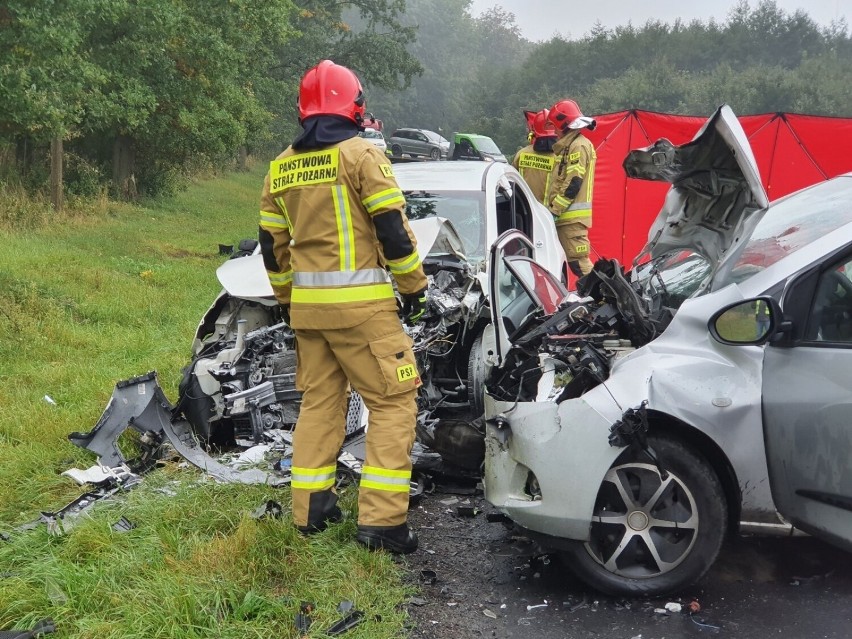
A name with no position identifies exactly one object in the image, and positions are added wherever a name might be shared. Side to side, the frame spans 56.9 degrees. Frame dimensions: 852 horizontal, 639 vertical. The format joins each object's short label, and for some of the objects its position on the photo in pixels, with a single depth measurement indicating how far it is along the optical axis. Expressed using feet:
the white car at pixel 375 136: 77.10
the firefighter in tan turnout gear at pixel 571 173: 23.77
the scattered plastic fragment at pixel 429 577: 10.56
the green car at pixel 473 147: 66.45
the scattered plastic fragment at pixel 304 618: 9.02
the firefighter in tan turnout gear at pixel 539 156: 24.54
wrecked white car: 13.82
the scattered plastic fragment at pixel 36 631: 8.70
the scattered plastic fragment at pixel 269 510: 11.47
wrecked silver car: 8.95
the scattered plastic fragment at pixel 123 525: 11.30
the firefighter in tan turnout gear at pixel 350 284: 10.74
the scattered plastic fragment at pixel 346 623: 8.96
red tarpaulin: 28.04
